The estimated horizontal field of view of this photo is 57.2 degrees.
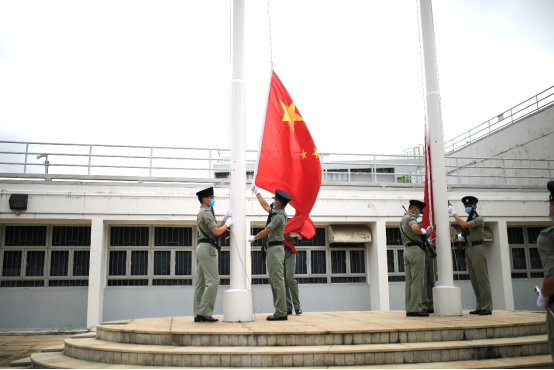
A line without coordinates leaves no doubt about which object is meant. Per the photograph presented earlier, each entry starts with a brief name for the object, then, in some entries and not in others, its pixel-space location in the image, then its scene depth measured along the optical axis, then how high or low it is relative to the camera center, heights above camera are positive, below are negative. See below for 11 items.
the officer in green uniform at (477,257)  9.07 +0.25
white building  13.11 +0.77
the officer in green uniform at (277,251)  7.83 +0.35
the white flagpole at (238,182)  7.42 +1.37
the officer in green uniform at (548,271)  3.91 -0.01
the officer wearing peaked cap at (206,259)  7.53 +0.22
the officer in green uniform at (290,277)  9.28 -0.07
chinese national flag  8.41 +1.97
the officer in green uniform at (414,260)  8.34 +0.19
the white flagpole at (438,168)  8.29 +1.73
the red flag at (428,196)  8.59 +1.28
